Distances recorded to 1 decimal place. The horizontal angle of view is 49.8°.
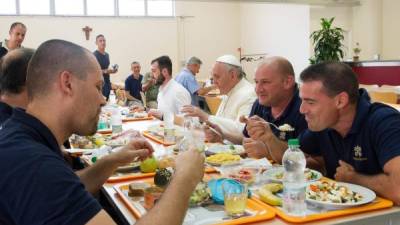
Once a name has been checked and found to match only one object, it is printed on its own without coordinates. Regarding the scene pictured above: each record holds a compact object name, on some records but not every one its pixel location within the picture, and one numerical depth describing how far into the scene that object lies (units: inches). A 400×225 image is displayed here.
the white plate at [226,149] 104.4
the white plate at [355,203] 64.5
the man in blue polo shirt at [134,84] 305.0
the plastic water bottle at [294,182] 62.9
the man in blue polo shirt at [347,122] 74.1
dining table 61.5
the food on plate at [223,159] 92.6
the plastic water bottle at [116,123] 148.6
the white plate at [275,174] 78.8
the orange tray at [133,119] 178.4
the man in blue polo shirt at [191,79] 263.7
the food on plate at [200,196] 67.5
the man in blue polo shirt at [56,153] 43.1
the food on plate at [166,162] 90.4
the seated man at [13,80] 103.1
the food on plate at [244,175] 79.0
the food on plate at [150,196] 66.1
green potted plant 359.9
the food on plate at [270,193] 67.7
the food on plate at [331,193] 66.5
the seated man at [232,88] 147.9
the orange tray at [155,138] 120.5
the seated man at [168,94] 192.5
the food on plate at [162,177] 76.8
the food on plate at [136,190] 73.0
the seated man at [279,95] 109.0
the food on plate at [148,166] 89.7
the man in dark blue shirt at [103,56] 357.4
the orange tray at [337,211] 61.3
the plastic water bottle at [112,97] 346.9
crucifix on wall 446.0
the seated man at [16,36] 217.6
